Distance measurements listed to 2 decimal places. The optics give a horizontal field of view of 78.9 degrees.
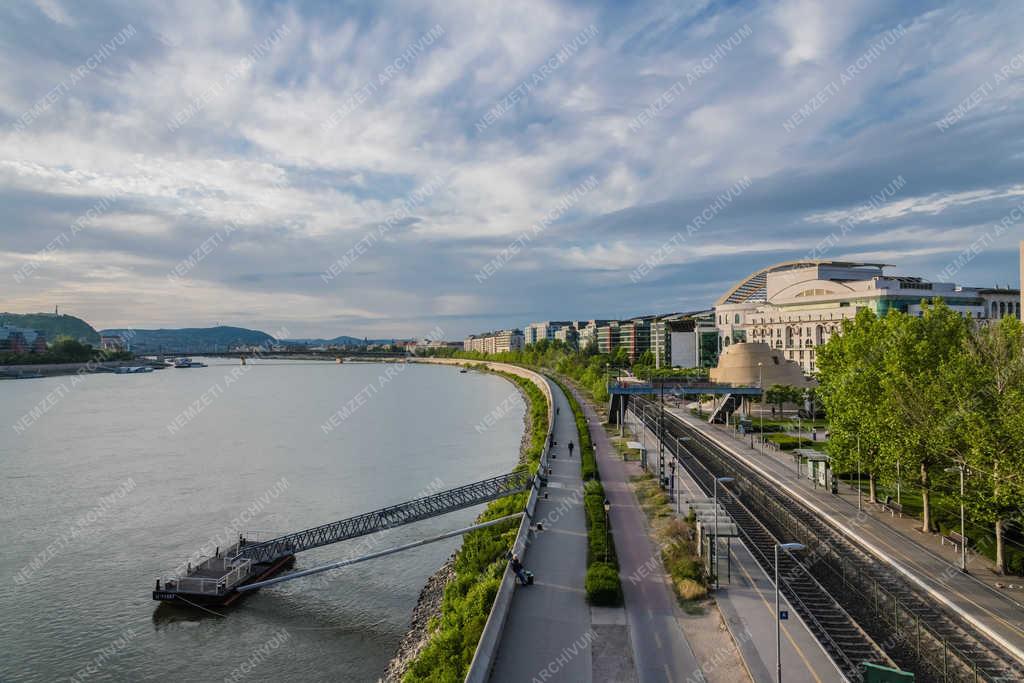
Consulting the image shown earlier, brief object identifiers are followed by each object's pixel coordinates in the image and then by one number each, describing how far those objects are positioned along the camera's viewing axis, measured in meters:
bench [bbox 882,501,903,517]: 29.79
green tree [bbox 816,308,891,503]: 28.69
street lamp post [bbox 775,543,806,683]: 14.67
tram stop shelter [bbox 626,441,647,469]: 41.58
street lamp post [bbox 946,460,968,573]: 21.55
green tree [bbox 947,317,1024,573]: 19.77
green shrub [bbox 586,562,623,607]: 19.52
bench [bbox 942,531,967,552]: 24.75
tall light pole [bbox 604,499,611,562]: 24.77
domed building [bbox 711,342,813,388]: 73.44
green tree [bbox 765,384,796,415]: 66.81
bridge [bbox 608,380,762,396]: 59.69
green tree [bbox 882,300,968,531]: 23.95
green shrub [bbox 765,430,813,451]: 49.09
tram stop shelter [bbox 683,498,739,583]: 21.70
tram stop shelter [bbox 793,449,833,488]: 34.97
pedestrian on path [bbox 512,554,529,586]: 21.22
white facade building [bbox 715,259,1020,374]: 84.38
